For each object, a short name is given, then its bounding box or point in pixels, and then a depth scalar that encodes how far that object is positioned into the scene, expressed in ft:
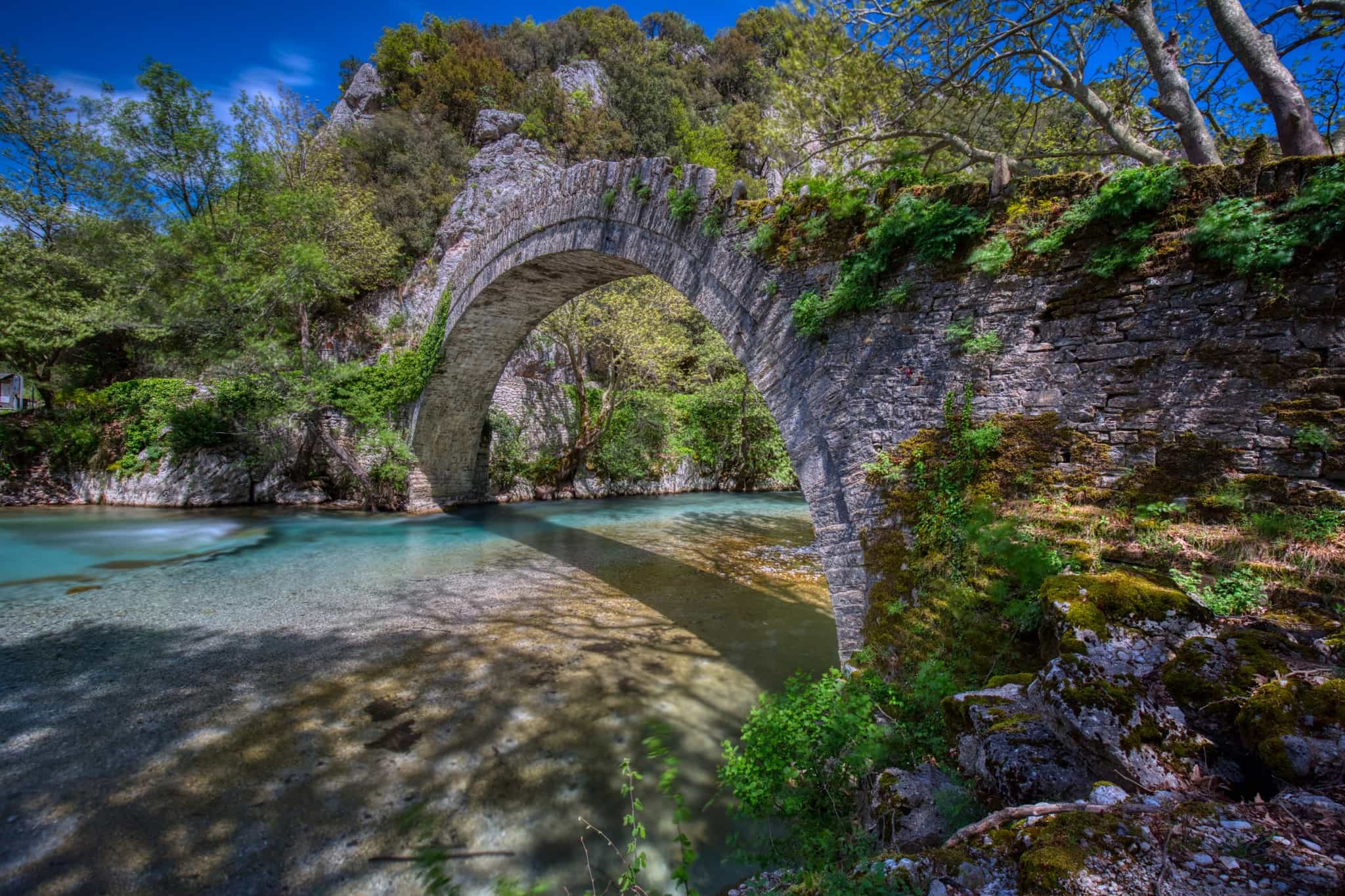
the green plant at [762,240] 15.47
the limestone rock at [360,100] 74.59
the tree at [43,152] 42.19
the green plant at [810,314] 14.24
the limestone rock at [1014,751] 5.61
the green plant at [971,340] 11.50
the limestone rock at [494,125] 63.46
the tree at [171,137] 39.34
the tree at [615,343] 44.29
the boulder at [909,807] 6.22
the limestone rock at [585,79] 76.79
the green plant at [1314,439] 8.08
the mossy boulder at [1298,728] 4.47
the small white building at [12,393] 70.59
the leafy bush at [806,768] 7.70
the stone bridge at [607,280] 14.47
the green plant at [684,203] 17.99
